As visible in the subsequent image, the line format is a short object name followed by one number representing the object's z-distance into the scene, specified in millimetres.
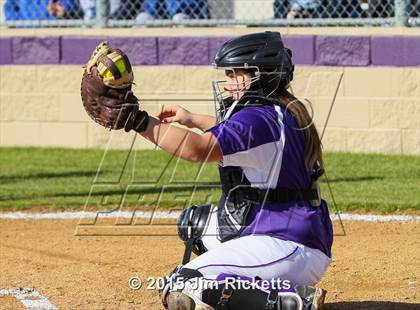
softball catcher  8352
